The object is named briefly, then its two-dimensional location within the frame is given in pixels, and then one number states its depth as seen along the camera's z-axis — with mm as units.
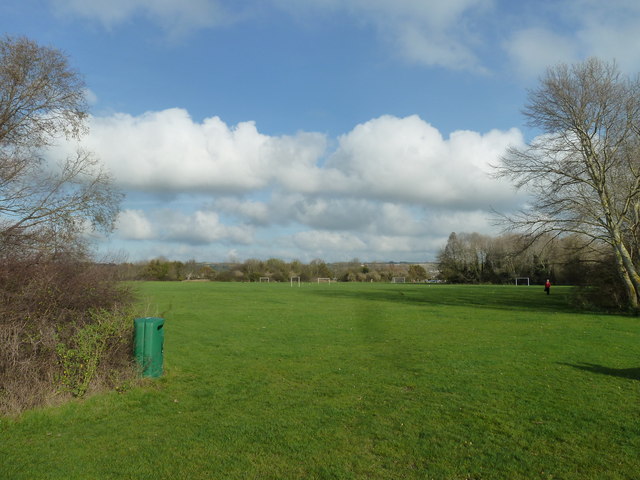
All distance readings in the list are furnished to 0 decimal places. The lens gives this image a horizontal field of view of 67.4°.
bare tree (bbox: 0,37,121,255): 10747
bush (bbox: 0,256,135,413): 6426
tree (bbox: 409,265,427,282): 114438
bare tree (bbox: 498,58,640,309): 24562
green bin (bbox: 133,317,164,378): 8000
